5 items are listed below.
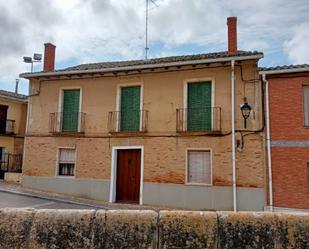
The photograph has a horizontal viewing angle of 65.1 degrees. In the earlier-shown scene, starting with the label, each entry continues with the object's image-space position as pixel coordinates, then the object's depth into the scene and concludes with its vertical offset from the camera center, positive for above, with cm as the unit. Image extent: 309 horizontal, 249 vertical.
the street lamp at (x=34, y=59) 1517 +594
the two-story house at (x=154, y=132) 965 +104
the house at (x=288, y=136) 896 +89
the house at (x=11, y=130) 1633 +157
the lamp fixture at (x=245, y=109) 943 +192
